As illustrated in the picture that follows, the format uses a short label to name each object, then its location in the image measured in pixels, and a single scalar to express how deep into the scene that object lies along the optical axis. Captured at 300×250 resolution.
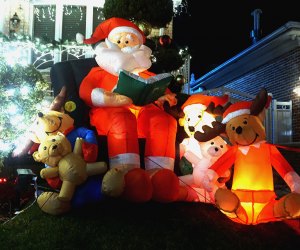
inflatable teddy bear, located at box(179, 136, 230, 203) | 4.44
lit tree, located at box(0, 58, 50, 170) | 5.03
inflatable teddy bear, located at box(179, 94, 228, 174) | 4.71
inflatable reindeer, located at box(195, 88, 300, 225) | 3.52
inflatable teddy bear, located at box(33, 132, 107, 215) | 3.74
